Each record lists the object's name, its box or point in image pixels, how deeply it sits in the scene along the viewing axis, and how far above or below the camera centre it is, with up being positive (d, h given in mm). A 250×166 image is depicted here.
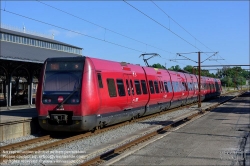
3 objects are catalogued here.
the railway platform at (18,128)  11711 -1405
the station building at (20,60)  27303 +2307
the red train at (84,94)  11812 -174
